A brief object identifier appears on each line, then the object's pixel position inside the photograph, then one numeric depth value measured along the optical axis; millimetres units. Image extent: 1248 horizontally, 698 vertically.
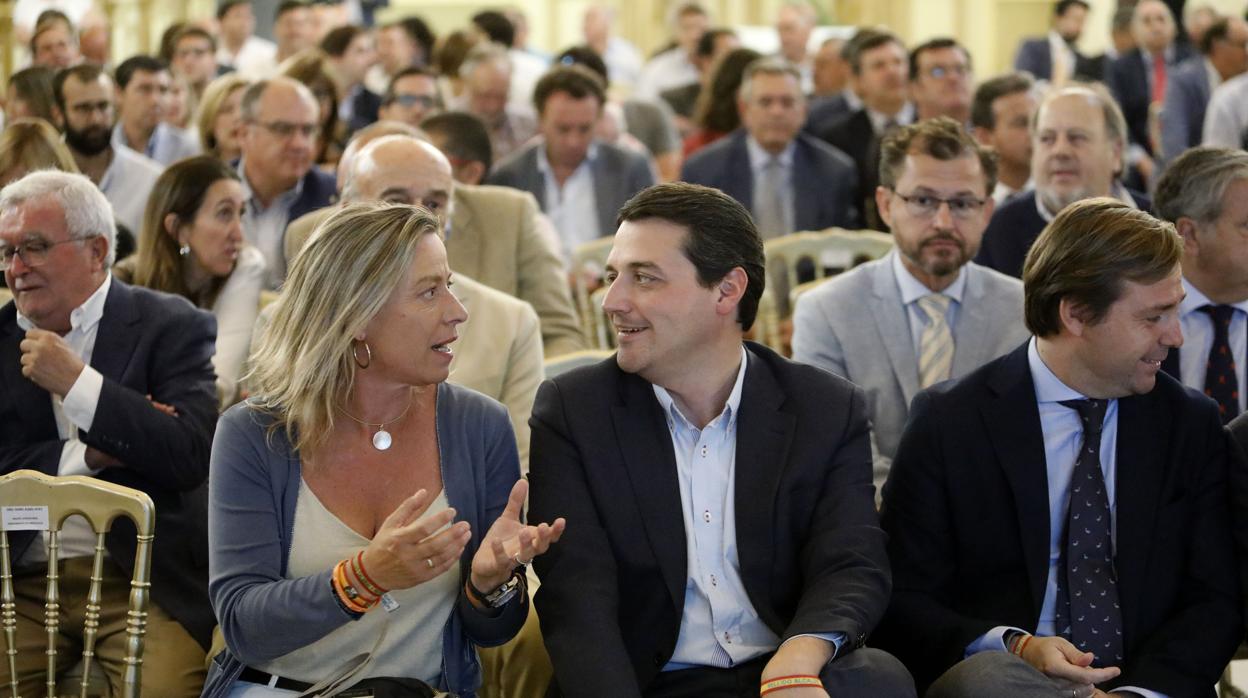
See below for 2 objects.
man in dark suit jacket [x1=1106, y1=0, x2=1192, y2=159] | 10039
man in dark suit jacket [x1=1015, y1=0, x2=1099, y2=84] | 11617
